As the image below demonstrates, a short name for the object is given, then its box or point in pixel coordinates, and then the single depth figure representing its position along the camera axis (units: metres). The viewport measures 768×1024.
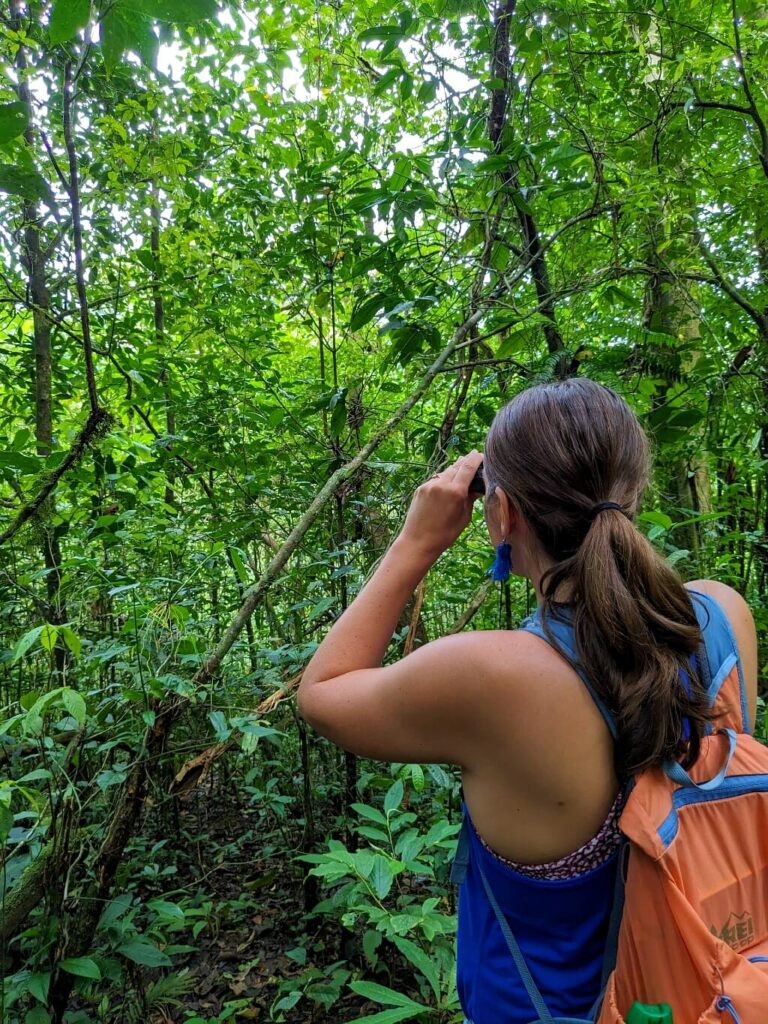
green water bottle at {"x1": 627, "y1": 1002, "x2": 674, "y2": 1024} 0.77
